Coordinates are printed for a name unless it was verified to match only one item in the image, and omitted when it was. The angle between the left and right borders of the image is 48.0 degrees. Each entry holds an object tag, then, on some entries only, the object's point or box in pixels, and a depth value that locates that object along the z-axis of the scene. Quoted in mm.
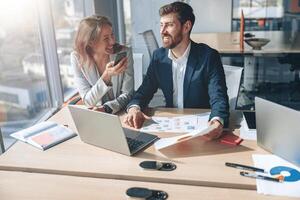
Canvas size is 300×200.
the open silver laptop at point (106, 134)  1366
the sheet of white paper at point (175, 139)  1439
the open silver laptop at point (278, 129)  1238
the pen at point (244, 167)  1270
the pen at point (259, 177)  1199
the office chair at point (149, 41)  3520
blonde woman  2031
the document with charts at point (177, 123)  1671
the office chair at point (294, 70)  3697
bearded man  1878
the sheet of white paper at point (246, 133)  1556
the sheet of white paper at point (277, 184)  1130
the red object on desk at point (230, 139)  1507
